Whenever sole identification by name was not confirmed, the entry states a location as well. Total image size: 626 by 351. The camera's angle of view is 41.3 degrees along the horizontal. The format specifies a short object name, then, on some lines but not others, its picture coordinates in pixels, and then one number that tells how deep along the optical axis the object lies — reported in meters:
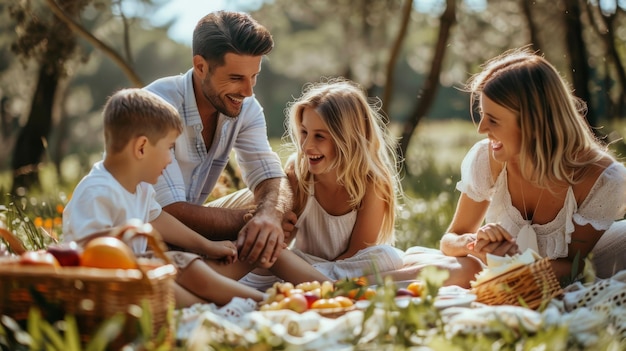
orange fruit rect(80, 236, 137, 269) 2.96
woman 4.29
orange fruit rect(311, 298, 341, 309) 3.61
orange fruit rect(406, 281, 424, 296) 3.88
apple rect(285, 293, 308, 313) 3.63
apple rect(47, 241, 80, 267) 3.04
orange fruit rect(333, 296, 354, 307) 3.60
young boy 3.61
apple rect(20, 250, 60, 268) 2.96
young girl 4.78
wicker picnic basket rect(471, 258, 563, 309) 3.60
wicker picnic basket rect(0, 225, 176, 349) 2.82
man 4.60
